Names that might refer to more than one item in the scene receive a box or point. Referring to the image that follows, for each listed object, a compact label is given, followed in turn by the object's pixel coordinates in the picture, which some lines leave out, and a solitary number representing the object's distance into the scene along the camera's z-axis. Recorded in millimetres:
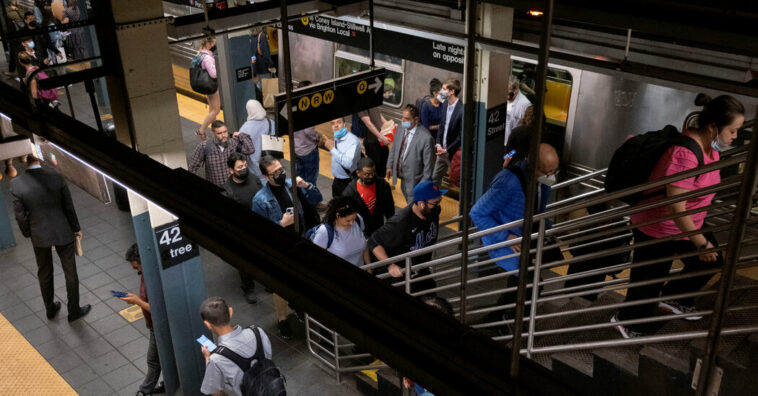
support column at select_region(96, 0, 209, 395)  5355
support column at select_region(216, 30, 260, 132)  12414
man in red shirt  7574
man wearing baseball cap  6516
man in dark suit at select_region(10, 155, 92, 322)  8023
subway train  7922
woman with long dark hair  6457
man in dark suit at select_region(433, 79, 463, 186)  9367
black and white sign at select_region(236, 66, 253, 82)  12609
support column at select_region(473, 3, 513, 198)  7629
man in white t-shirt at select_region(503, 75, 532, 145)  9547
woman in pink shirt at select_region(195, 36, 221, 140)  12609
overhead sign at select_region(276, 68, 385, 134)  6609
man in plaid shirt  8836
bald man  5617
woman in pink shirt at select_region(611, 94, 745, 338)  4320
